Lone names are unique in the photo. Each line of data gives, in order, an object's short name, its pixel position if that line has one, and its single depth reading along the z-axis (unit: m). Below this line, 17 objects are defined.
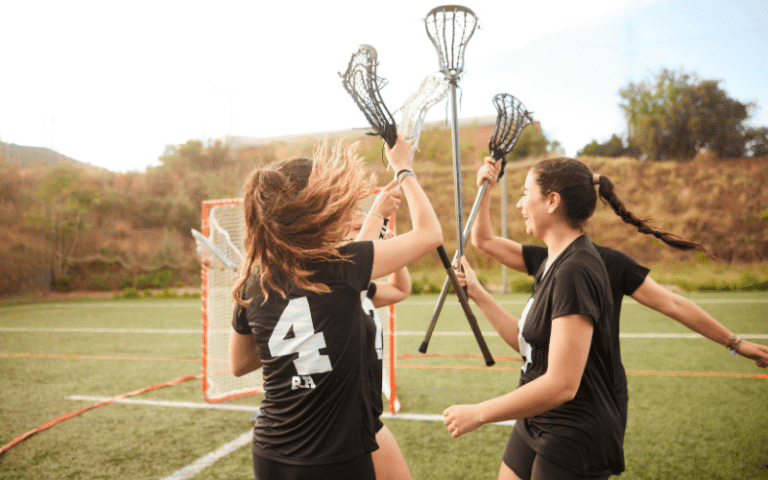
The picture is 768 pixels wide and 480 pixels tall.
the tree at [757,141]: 27.16
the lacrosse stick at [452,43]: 2.40
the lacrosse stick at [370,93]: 2.01
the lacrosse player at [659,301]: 2.19
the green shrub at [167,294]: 18.62
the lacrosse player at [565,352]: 1.53
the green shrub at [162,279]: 22.25
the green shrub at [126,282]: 22.12
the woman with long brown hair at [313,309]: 1.61
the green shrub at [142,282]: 21.86
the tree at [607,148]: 30.14
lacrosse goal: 5.77
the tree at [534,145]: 30.98
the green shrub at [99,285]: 22.34
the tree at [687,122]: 27.66
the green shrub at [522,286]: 15.73
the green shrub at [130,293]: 19.00
